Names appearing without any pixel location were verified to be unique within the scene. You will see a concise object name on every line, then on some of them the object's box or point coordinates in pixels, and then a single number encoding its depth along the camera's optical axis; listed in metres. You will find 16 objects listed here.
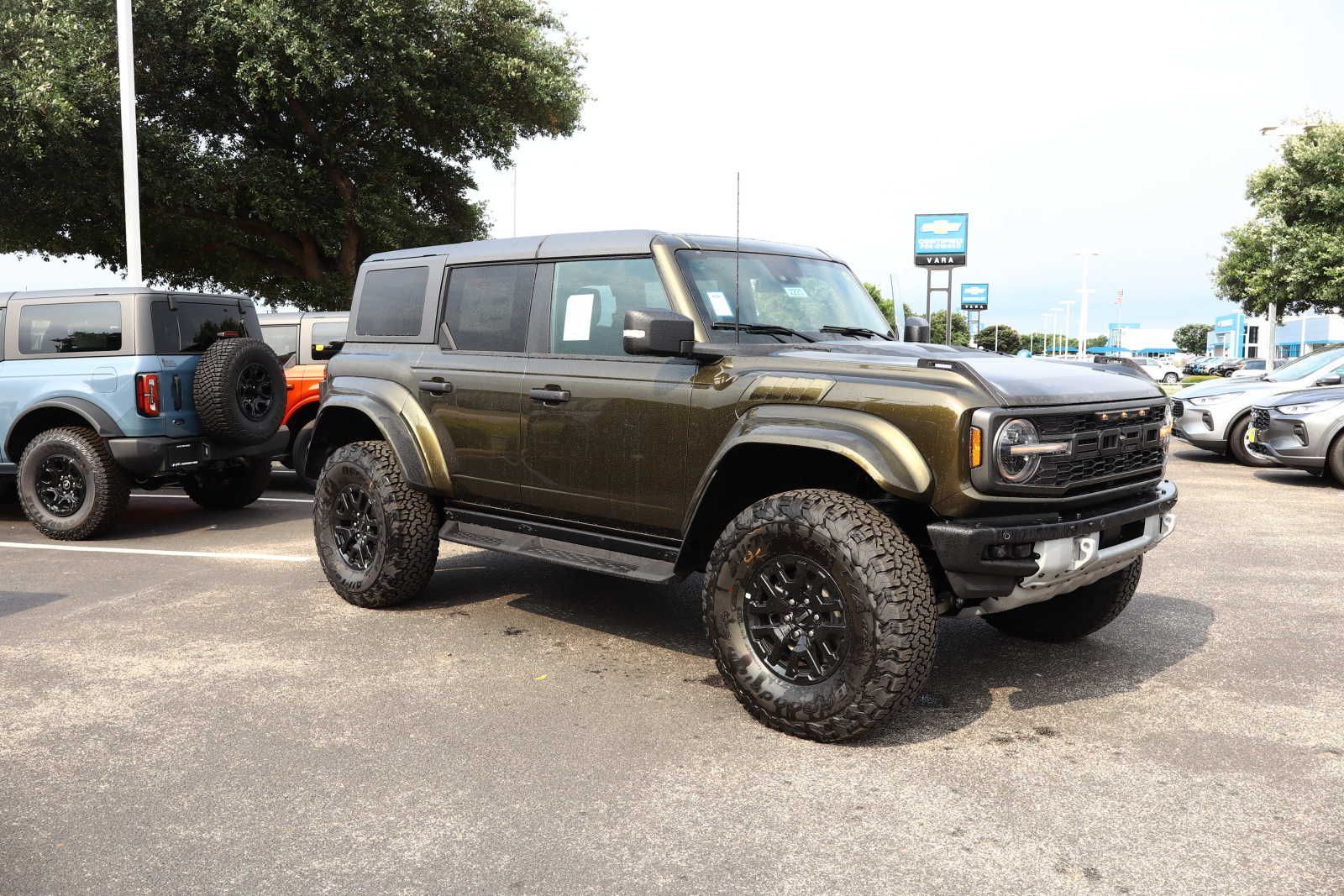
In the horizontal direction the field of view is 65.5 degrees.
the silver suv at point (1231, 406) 13.22
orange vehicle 10.99
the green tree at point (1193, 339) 147.07
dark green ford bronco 3.87
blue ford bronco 8.17
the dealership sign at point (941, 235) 46.47
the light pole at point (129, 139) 13.38
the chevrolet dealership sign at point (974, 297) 71.62
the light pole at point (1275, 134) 30.64
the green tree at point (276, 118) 17.17
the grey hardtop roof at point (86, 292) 8.32
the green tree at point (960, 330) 94.94
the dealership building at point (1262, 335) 77.56
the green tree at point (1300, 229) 28.84
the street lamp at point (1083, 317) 62.98
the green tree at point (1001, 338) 125.16
